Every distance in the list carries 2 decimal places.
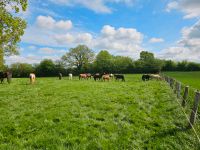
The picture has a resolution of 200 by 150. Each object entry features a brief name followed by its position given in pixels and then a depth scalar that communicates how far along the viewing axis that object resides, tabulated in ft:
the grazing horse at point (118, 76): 140.58
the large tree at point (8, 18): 53.63
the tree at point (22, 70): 333.21
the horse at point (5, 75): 104.42
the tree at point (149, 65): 323.16
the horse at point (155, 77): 144.76
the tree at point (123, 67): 323.16
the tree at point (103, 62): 322.14
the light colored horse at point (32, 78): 103.62
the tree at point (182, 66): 372.62
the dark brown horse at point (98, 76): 142.18
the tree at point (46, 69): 332.60
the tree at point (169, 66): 374.63
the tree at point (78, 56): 379.55
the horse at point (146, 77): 143.95
